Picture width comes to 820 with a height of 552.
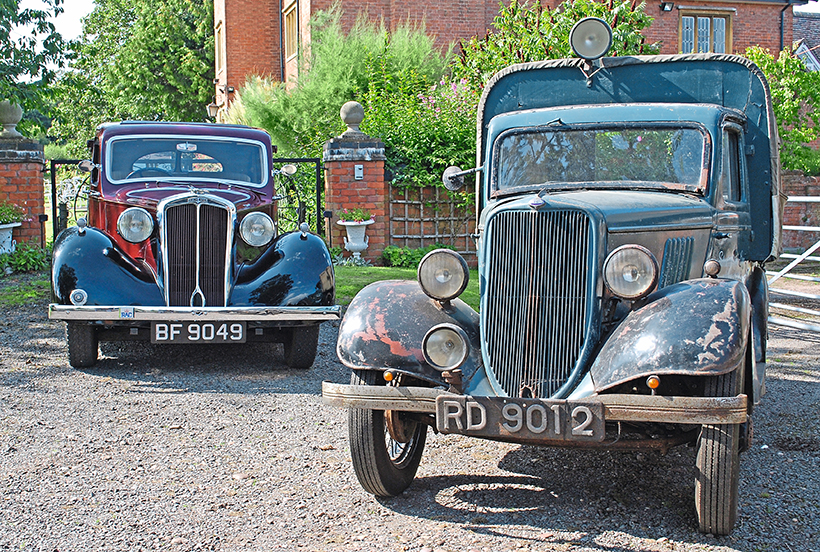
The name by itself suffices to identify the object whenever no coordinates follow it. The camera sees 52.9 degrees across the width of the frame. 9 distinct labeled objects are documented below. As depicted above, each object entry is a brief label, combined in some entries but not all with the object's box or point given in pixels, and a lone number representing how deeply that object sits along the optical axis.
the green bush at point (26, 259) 12.08
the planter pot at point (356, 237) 12.93
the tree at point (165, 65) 29.31
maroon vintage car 6.43
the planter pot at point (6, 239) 12.02
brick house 20.11
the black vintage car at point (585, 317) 3.47
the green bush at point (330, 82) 15.83
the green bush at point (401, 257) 13.13
